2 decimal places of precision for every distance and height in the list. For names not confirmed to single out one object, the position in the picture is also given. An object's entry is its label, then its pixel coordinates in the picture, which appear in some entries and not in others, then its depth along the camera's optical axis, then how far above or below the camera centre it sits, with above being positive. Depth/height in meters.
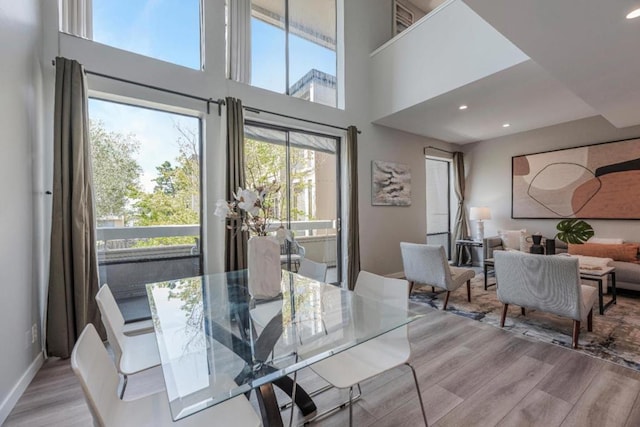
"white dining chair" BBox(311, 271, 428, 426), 1.43 -0.80
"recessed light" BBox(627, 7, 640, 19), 1.81 +1.25
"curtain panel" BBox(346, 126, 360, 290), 4.46 +0.00
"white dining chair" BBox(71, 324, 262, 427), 1.00 -0.79
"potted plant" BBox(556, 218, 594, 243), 4.39 -0.35
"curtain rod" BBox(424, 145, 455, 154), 5.75 +1.30
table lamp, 5.54 -0.06
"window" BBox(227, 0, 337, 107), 3.69 +2.41
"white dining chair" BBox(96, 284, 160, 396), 1.52 -0.80
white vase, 1.79 -0.34
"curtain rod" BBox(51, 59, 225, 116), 2.69 +1.33
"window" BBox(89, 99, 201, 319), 2.89 +0.21
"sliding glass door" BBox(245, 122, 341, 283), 3.90 +0.48
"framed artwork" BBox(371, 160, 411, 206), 4.94 +0.51
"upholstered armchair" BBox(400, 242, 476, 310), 3.52 -0.75
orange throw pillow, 4.02 -0.61
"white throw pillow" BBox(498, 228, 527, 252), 5.18 -0.51
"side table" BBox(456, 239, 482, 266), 6.12 -0.86
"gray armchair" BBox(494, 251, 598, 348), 2.46 -0.71
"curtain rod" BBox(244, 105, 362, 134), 3.61 +1.34
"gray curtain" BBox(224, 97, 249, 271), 3.24 +0.47
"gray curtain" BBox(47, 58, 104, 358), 2.38 -0.04
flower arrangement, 1.68 +0.03
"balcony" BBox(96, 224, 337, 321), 2.91 -0.47
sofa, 3.84 -0.73
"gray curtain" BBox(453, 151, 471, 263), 6.26 +0.33
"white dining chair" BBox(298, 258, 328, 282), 2.79 -0.57
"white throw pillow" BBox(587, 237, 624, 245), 4.31 -0.49
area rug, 2.48 -1.21
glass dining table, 1.07 -0.60
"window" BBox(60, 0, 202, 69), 2.77 +2.00
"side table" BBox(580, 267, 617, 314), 3.21 -0.74
